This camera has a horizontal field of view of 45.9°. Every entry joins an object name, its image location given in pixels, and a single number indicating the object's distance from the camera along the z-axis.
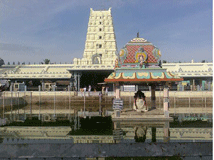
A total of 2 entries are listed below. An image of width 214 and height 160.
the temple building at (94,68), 44.72
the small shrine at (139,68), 17.30
